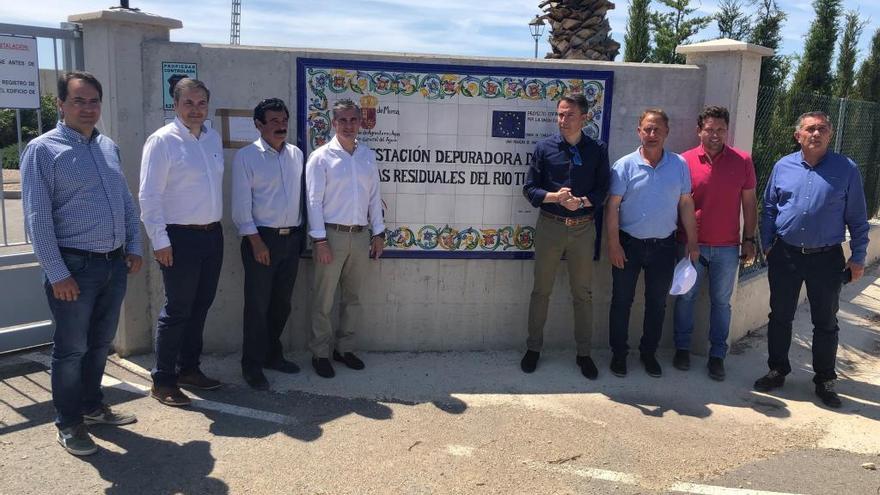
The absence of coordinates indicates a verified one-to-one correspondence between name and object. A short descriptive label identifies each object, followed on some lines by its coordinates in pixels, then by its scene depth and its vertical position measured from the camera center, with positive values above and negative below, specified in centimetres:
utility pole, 3113 +498
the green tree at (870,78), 1503 +163
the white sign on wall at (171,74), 485 +36
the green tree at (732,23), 1142 +207
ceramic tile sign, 504 +1
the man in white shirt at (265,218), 447 -59
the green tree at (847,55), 1467 +207
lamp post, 1061 +185
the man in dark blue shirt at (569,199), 480 -41
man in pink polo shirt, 498 -46
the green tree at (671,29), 1318 +223
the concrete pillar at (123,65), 470 +40
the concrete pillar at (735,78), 530 +53
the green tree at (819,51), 1354 +195
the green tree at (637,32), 1240 +203
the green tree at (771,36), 1092 +184
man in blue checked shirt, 340 -56
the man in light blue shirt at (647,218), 485 -54
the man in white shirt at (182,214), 400 -53
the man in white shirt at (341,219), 463 -61
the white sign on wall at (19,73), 448 +31
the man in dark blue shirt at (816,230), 456 -55
